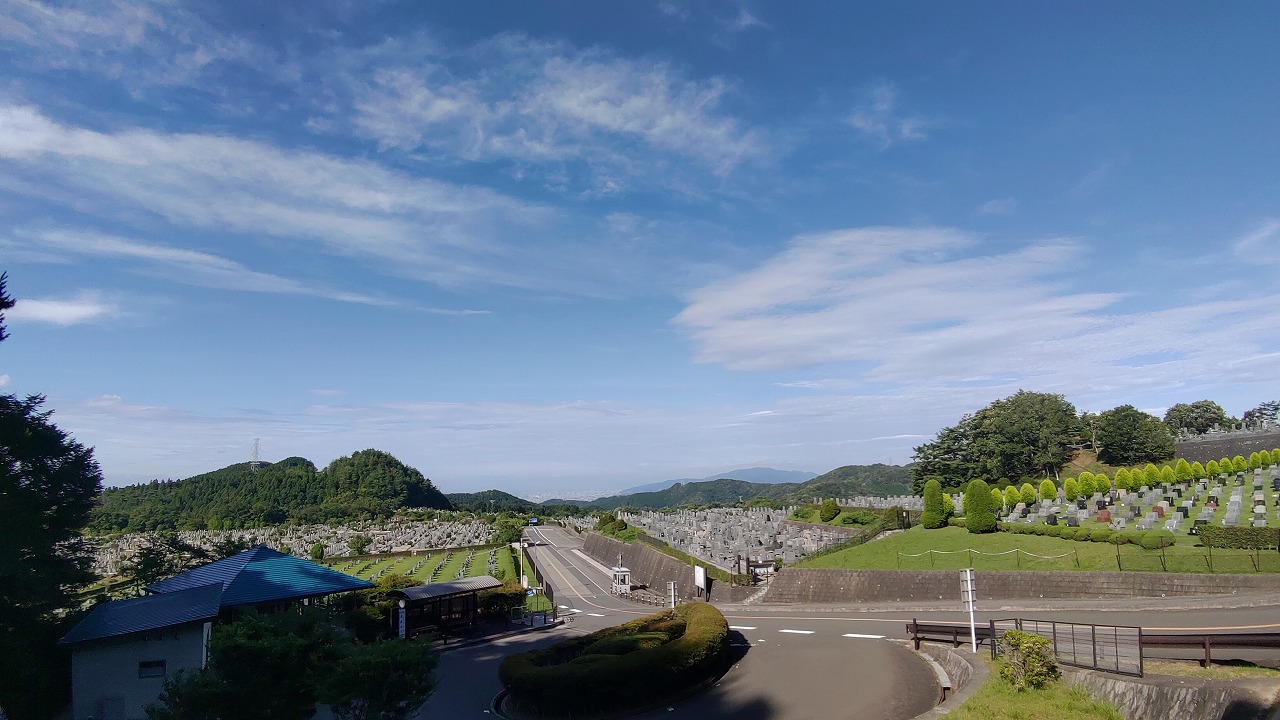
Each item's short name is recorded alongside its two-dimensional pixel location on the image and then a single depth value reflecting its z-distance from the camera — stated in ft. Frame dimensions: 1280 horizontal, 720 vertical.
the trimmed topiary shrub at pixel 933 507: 110.52
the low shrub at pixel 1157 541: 71.41
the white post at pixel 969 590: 49.73
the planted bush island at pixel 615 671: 48.19
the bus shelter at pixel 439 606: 77.25
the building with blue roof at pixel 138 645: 43.88
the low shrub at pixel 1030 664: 37.11
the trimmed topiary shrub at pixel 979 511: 97.66
